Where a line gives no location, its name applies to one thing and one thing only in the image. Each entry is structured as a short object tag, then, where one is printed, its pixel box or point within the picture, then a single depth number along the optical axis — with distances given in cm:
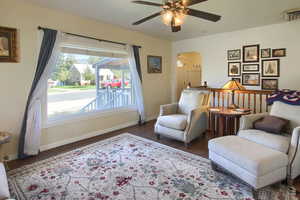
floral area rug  203
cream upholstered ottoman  191
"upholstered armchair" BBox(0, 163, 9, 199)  140
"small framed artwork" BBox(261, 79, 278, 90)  423
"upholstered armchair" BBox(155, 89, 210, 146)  338
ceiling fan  219
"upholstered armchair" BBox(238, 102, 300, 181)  211
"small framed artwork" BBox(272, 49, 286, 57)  405
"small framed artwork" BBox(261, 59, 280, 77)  417
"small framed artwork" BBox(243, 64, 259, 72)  446
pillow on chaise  250
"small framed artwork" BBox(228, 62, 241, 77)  471
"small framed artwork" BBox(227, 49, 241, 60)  466
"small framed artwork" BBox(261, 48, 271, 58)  425
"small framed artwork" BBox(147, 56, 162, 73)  524
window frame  329
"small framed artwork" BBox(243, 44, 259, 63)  441
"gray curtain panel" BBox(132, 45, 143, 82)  470
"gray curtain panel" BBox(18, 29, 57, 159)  294
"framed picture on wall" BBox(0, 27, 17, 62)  273
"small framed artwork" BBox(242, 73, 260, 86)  447
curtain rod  310
